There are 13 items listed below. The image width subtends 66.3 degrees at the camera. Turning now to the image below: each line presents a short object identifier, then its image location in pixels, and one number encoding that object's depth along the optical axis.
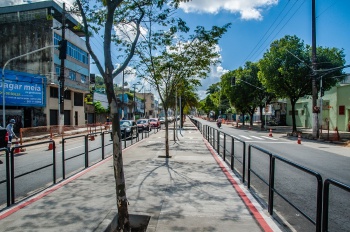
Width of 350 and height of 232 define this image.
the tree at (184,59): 10.56
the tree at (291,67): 25.25
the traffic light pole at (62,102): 22.08
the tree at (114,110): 4.12
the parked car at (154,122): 38.95
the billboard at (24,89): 23.02
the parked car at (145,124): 28.51
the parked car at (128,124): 19.67
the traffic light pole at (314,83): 22.16
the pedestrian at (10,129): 13.90
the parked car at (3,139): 13.02
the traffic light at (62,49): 14.85
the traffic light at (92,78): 54.82
